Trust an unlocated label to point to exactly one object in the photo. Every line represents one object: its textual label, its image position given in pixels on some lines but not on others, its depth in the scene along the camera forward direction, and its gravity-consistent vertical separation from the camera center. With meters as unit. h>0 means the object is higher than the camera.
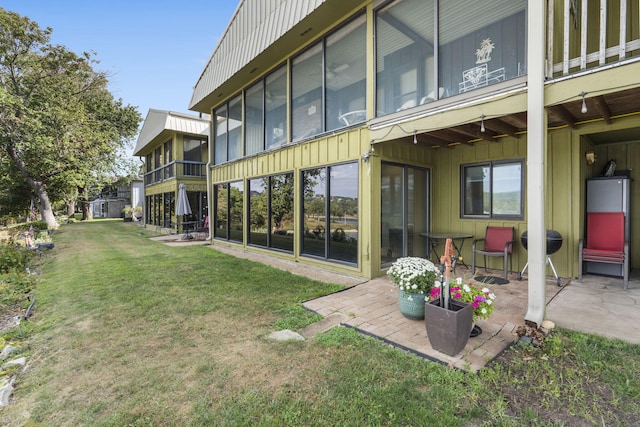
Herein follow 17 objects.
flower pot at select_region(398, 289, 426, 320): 3.28 -1.02
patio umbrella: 11.64 +0.31
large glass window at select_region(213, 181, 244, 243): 9.13 +0.05
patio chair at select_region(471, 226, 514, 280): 5.08 -0.54
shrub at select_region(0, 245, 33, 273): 6.50 -1.07
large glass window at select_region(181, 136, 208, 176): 14.45 +2.84
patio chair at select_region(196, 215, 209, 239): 12.75 -0.70
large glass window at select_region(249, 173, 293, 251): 7.16 +0.02
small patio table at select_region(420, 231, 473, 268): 5.32 -0.58
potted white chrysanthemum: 3.21 -0.76
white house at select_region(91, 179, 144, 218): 32.78 +1.69
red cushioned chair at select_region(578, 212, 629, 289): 4.34 -0.45
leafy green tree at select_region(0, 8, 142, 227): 13.97 +4.77
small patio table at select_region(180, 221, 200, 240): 11.70 -0.75
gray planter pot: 2.50 -0.97
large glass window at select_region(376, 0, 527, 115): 3.83 +2.35
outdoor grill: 4.45 -0.47
